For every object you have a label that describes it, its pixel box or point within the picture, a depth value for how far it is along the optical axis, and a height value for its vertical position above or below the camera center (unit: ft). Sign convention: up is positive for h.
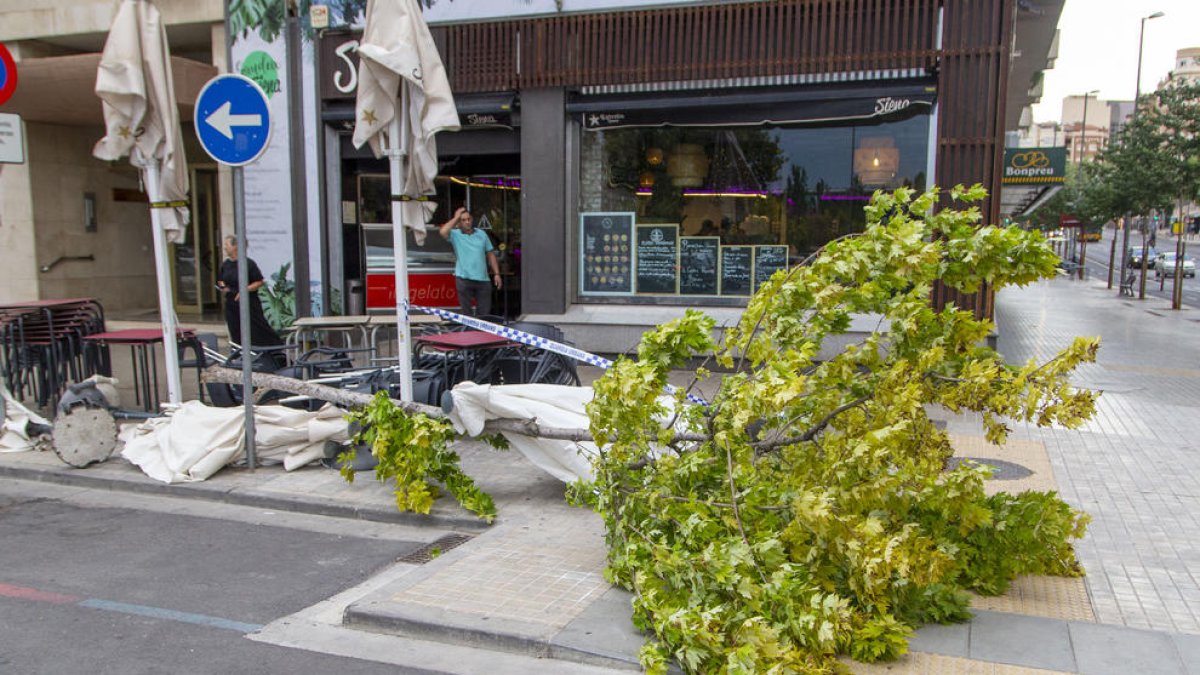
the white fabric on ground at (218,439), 23.70 -5.58
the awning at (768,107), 36.22 +5.10
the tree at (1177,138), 72.18 +8.10
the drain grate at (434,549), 18.62 -6.62
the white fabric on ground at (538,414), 20.47 -4.18
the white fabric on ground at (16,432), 26.73 -5.99
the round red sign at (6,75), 26.40 +4.32
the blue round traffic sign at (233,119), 23.12 +2.73
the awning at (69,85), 41.47 +6.56
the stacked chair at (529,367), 27.48 -4.17
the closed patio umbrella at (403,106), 22.72 +3.10
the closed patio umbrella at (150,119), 25.59 +3.07
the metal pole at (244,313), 23.68 -2.21
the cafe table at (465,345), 25.60 -3.26
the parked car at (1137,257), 158.87 -4.52
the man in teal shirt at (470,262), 40.34 -1.44
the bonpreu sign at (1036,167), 56.95 +4.09
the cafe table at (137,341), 28.60 -3.56
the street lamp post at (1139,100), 92.76 +13.07
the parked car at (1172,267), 147.64 -5.74
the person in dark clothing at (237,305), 33.63 -2.93
